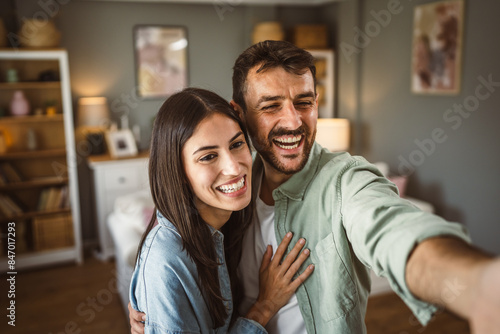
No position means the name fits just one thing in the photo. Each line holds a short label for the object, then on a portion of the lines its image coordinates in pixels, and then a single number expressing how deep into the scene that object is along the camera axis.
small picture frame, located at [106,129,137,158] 4.10
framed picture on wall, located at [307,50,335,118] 4.69
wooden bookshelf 3.80
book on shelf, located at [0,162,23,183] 3.79
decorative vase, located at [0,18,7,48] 3.58
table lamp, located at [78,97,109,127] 3.99
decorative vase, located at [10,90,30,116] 3.75
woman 0.98
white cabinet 3.99
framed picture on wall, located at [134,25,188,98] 4.41
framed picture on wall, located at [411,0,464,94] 3.27
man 0.81
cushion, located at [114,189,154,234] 2.94
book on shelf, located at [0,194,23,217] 3.78
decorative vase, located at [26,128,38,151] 3.90
